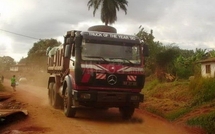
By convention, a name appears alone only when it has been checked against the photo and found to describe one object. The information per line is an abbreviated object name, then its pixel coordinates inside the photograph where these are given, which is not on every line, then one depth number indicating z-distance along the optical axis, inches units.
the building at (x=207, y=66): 816.6
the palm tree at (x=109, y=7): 1218.6
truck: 349.7
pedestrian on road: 905.5
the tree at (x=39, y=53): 1981.1
